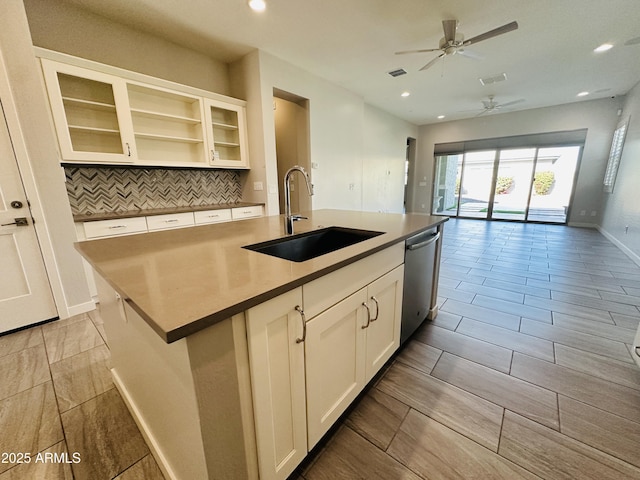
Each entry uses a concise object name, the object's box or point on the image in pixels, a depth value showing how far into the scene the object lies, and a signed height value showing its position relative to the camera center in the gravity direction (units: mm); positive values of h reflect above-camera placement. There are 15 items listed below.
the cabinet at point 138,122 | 2369 +759
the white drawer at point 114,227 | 2438 -363
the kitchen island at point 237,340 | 694 -530
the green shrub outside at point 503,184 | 7091 +1
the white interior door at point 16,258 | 2045 -560
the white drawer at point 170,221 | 2766 -353
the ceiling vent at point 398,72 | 3969 +1773
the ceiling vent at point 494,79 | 4261 +1789
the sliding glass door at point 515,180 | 6805 +114
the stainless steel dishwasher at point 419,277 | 1669 -665
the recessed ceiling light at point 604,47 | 3307 +1760
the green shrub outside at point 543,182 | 6629 +39
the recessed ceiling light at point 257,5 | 2366 +1705
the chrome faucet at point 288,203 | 1565 -97
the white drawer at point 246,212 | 3473 -331
